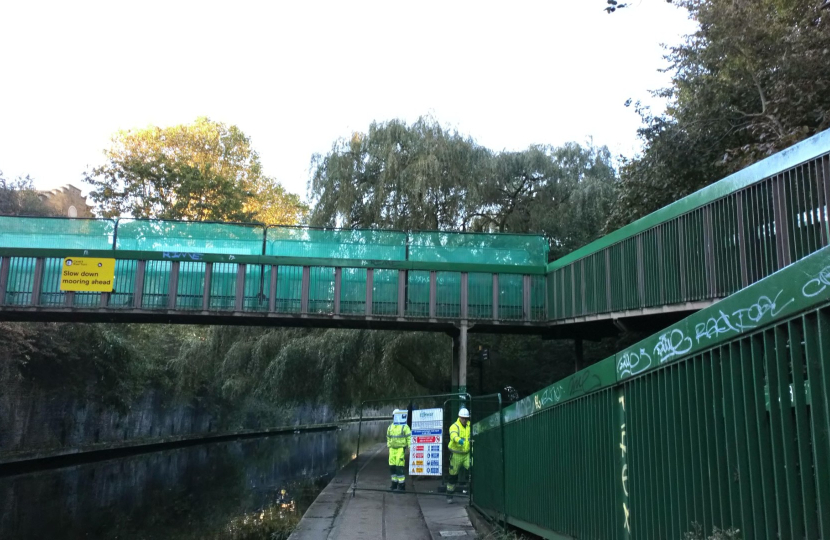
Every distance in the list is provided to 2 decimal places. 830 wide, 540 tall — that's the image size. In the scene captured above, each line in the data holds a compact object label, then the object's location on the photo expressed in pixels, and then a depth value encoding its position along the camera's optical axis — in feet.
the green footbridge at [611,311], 10.29
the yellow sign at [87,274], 56.95
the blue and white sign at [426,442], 41.16
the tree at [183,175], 117.50
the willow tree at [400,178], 68.39
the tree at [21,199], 90.73
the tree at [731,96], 40.19
